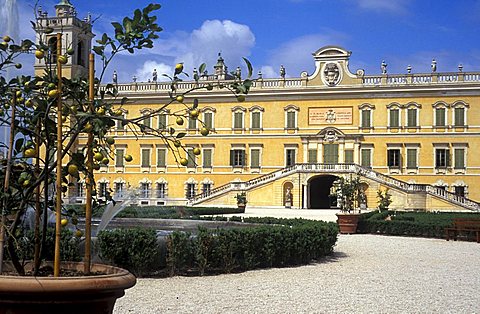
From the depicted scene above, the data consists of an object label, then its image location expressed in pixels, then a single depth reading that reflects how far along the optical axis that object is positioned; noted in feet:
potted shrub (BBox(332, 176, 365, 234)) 62.13
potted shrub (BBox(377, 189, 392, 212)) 88.49
